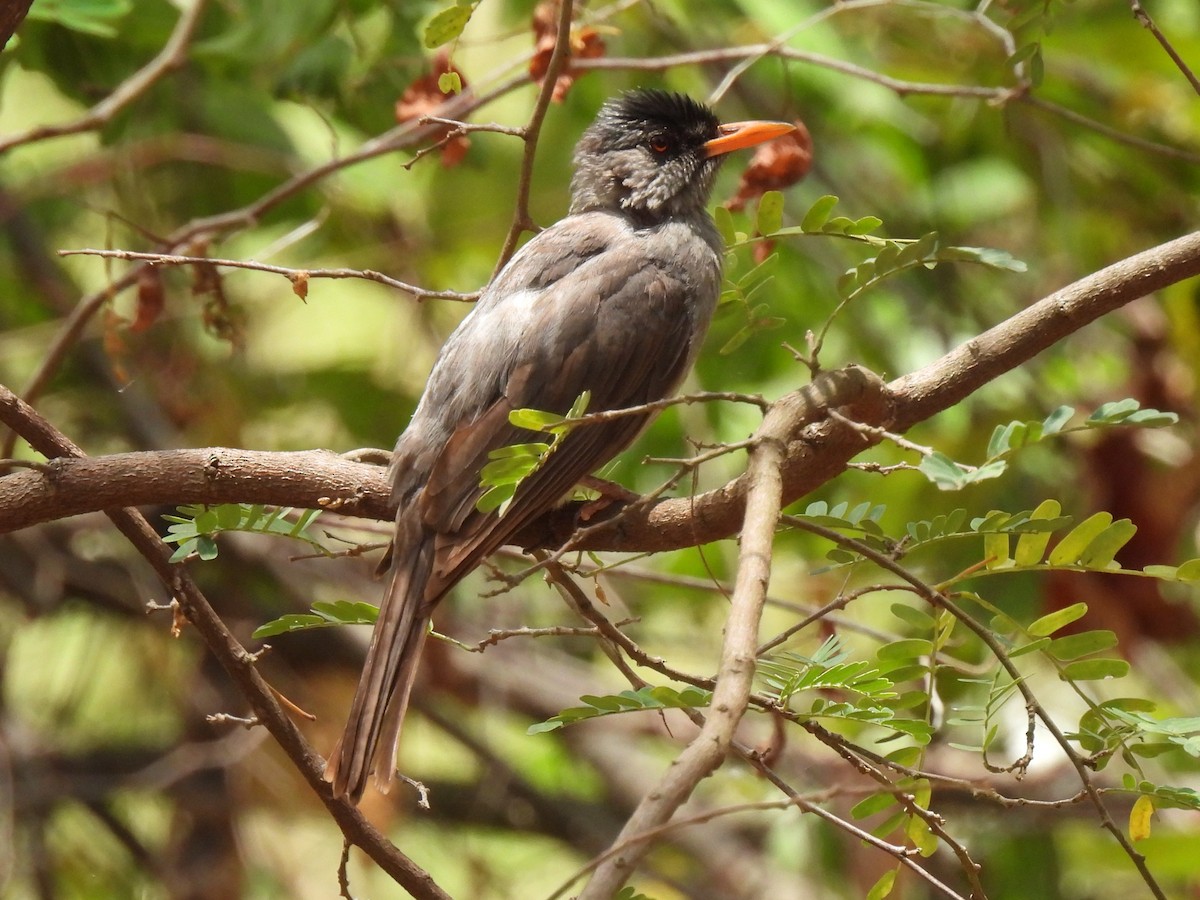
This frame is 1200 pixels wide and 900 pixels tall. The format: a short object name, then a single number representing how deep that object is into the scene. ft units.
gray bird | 19.95
